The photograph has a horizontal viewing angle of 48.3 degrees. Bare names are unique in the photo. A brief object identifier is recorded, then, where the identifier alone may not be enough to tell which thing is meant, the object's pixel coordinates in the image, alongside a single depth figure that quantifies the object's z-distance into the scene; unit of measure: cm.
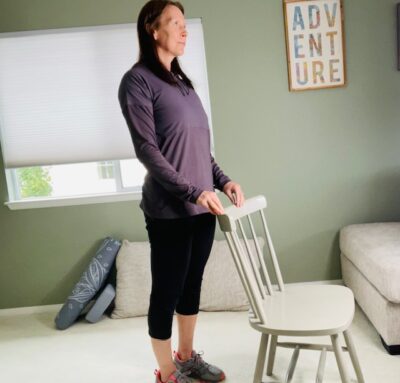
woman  143
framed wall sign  252
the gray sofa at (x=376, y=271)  188
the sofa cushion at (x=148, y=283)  253
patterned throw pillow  254
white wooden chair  134
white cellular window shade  256
